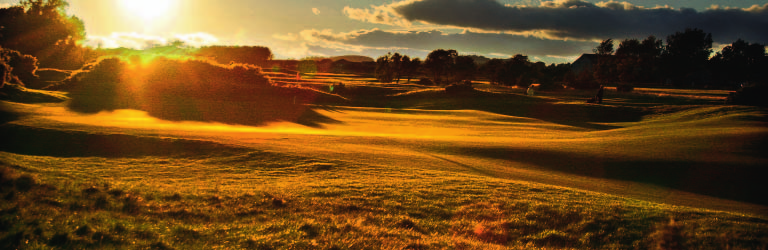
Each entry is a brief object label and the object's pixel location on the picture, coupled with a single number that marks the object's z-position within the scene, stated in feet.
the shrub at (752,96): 131.54
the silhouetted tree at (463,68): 422.00
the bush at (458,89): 211.41
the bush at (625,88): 250.72
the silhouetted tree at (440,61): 411.95
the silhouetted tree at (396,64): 385.54
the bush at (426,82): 365.53
